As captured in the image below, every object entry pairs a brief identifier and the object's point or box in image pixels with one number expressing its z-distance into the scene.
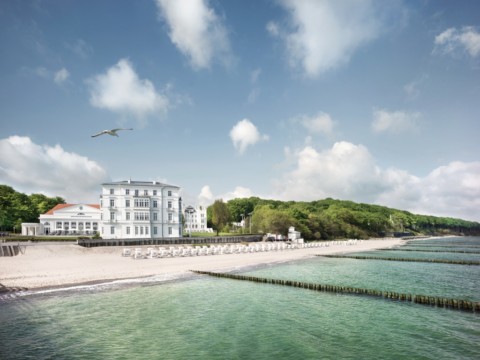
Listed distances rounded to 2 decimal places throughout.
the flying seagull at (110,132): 21.61
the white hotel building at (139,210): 64.66
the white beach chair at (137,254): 38.44
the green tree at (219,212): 91.25
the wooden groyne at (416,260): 39.81
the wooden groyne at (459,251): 58.53
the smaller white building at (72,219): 72.69
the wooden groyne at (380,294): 17.51
